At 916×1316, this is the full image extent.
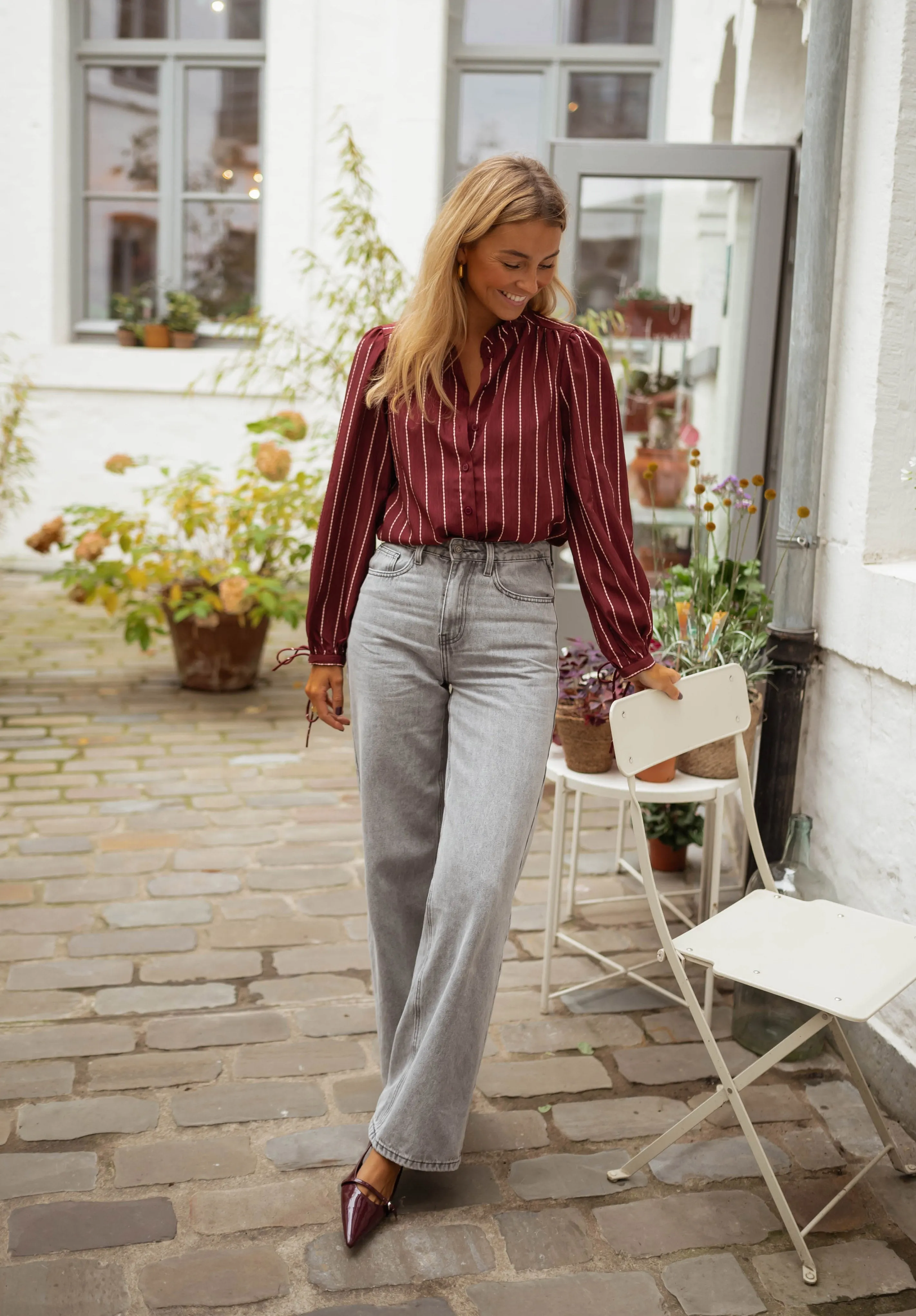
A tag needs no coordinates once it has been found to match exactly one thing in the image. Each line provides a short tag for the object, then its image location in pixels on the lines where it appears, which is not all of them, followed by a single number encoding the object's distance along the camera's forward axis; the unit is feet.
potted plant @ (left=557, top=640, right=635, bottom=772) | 11.23
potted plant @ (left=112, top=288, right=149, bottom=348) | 32.42
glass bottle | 10.14
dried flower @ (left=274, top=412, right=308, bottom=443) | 21.36
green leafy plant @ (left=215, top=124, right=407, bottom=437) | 21.15
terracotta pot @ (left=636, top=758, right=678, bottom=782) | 11.28
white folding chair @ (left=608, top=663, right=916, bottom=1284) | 7.89
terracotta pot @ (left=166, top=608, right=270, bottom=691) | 21.42
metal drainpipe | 11.28
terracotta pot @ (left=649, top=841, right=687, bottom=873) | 14.35
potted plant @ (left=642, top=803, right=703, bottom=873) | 14.05
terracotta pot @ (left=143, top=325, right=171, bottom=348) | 32.07
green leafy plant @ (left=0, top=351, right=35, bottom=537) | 24.54
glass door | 15.87
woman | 7.94
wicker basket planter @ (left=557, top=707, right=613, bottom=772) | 11.21
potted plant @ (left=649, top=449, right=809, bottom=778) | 11.84
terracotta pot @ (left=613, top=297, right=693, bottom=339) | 17.79
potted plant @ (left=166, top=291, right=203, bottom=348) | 32.09
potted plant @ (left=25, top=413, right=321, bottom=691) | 20.58
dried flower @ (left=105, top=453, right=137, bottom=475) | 21.16
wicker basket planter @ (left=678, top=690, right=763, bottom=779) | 11.59
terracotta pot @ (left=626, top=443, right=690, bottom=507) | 17.61
